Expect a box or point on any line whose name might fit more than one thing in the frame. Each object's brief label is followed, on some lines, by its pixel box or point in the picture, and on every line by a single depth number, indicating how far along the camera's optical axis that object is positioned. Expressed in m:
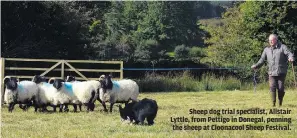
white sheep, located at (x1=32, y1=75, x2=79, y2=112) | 14.52
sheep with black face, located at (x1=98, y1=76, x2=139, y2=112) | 14.26
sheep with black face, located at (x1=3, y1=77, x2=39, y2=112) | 14.63
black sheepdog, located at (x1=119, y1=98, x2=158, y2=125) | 10.08
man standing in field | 13.88
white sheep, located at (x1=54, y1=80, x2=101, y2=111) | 14.42
